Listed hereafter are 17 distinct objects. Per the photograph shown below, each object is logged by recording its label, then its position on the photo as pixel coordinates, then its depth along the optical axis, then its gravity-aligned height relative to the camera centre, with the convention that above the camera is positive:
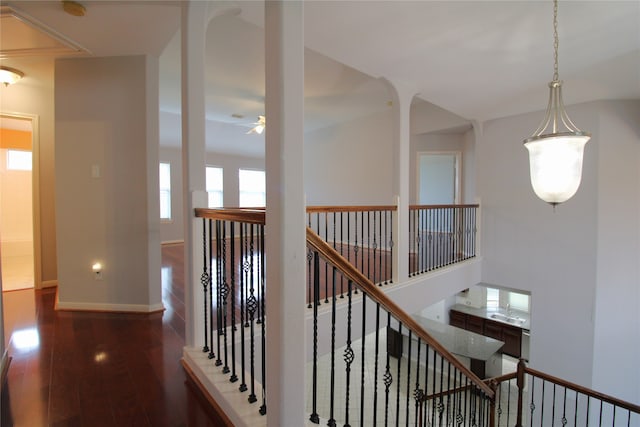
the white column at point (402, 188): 3.81 +0.19
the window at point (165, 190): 7.26 +0.26
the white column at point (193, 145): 1.99 +0.38
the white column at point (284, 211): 1.14 -0.04
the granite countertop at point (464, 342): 6.35 -3.13
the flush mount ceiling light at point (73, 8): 2.15 +1.41
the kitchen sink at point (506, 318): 7.87 -3.10
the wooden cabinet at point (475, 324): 8.15 -3.34
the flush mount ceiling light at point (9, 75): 3.17 +1.35
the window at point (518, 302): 8.45 -2.82
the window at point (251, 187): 8.64 +0.43
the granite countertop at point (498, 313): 7.80 -3.07
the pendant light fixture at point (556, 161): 2.28 +0.33
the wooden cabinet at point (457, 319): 8.39 -3.30
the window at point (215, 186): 7.98 +0.42
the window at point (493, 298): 8.66 -2.79
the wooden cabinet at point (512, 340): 7.65 -3.56
